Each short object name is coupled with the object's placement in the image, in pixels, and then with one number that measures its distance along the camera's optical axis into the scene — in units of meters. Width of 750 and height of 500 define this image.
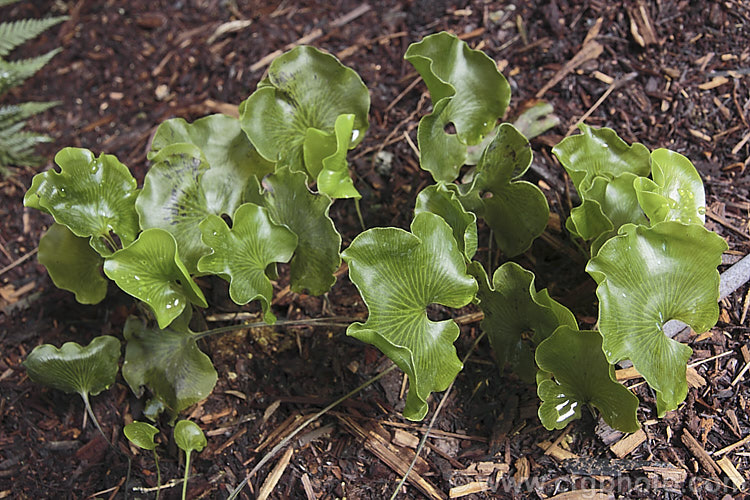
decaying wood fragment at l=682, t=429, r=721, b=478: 0.67
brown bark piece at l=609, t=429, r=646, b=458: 0.68
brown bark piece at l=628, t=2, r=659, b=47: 0.76
